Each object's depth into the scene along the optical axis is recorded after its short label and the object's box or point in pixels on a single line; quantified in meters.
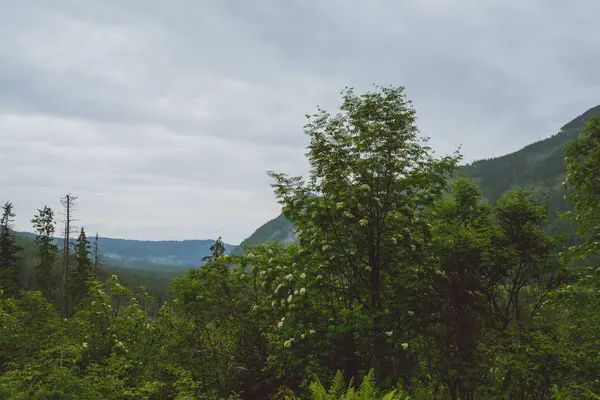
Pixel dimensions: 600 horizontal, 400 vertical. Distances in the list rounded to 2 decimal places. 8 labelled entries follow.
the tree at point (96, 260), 54.21
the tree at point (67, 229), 38.06
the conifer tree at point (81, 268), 44.64
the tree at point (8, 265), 39.28
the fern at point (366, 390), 6.13
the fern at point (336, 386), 6.43
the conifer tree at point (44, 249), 48.31
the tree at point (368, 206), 9.08
